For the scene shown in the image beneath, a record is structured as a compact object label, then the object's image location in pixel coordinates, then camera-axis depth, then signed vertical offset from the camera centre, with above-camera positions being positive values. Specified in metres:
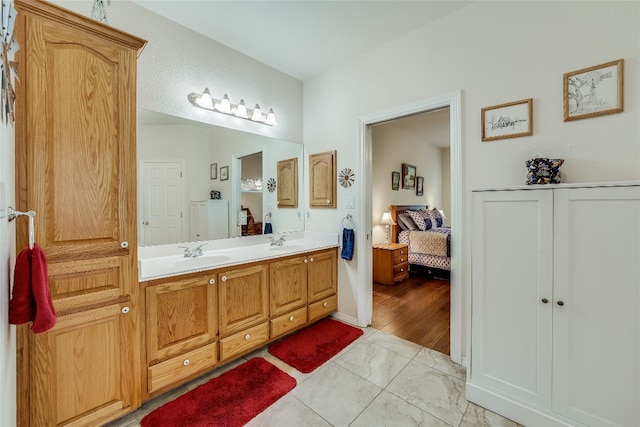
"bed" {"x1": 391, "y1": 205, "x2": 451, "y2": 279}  4.10 -0.50
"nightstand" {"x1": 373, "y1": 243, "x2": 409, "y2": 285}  3.94 -0.84
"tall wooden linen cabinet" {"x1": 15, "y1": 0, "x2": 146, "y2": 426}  1.19 +0.04
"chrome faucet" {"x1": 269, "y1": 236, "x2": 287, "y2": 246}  2.75 -0.33
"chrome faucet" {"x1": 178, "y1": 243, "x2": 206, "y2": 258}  2.16 -0.34
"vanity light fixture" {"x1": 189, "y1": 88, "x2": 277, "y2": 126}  2.24 +0.99
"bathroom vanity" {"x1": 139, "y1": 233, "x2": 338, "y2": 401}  1.60 -0.68
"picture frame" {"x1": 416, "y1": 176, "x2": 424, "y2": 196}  5.88 +0.57
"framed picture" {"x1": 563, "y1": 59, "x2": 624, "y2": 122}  1.45 +0.69
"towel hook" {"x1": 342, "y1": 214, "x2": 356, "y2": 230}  2.68 -0.13
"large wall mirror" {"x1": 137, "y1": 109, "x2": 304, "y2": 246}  2.05 +0.28
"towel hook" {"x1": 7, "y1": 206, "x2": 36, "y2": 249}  0.97 -0.02
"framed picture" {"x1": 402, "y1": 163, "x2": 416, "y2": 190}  5.33 +0.72
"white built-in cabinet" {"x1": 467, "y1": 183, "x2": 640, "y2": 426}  1.23 -0.52
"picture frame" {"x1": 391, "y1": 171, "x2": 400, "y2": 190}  5.02 +0.59
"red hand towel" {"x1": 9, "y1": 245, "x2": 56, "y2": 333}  0.98 -0.31
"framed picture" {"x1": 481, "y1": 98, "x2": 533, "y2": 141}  1.73 +0.63
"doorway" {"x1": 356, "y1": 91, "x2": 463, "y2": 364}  2.02 +0.07
